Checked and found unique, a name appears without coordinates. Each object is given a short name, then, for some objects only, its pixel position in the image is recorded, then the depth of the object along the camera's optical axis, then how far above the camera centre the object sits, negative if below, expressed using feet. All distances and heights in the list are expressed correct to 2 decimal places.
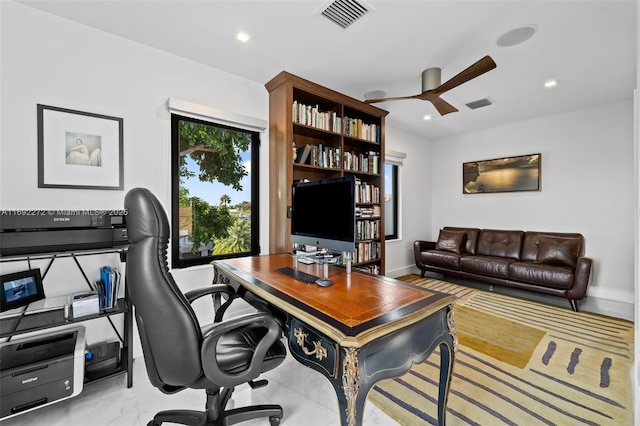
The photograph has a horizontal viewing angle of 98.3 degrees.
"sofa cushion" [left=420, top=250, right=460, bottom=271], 13.76 -2.45
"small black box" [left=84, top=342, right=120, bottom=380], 5.76 -3.24
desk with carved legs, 3.09 -1.50
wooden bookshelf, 9.25 +2.46
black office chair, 3.41 -1.50
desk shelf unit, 4.98 -2.11
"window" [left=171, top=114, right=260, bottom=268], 8.36 +0.65
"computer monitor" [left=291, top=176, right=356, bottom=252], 5.34 -0.05
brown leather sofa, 10.62 -2.23
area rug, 5.18 -3.80
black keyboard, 5.13 -1.28
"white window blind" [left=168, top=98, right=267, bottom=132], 7.80 +2.95
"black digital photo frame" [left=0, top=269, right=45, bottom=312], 5.25 -1.55
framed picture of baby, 6.26 +1.49
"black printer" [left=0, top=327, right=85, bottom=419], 4.72 -2.87
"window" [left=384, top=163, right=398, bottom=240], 15.72 +0.53
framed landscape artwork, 13.87 +1.95
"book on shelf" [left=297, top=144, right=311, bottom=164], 9.87 +2.04
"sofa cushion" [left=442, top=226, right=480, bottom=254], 14.68 -1.57
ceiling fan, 6.90 +3.61
